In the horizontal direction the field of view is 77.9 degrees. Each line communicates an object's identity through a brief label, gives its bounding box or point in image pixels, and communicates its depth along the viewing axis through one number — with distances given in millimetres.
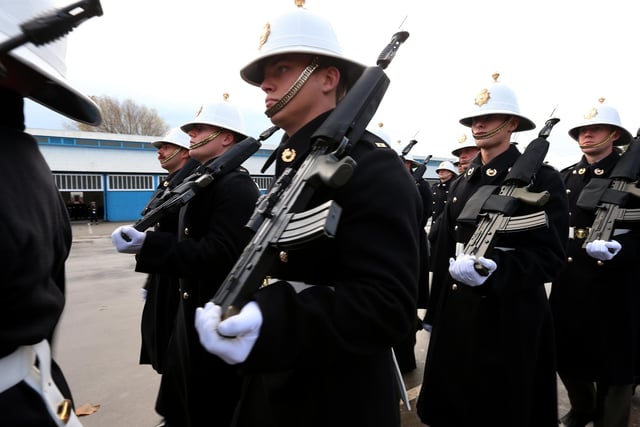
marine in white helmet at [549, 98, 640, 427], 2986
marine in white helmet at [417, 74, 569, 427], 2320
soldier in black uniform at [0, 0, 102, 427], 1018
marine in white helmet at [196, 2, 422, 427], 1171
